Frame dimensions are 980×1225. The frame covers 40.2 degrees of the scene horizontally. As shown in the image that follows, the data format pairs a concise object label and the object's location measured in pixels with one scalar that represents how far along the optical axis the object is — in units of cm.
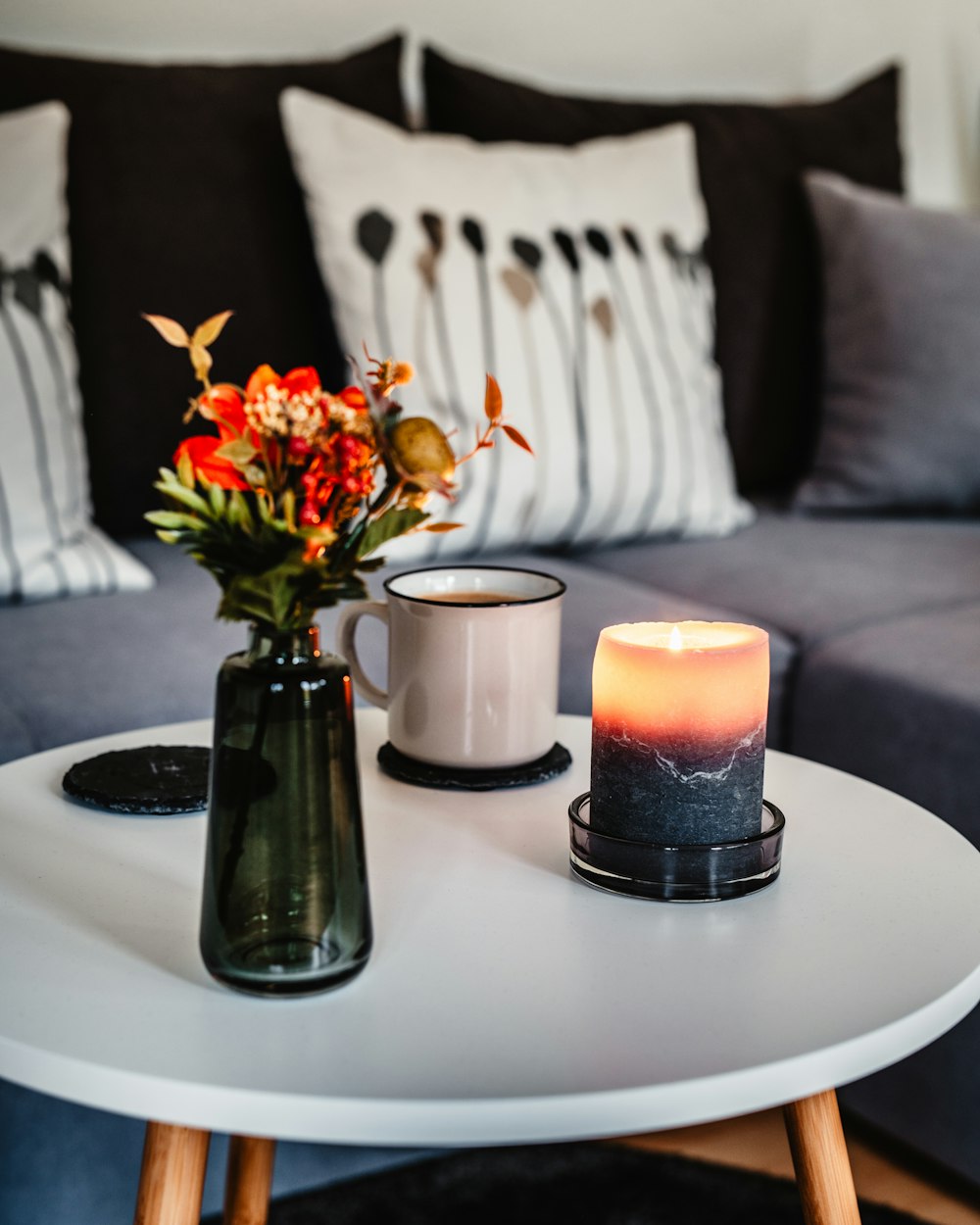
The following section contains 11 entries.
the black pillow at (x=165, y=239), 156
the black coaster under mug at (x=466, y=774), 79
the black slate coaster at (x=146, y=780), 75
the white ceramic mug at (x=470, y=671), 77
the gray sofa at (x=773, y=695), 102
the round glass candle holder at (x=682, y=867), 65
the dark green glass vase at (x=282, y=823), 54
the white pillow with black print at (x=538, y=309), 155
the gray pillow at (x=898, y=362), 184
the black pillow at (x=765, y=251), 196
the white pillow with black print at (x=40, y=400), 134
